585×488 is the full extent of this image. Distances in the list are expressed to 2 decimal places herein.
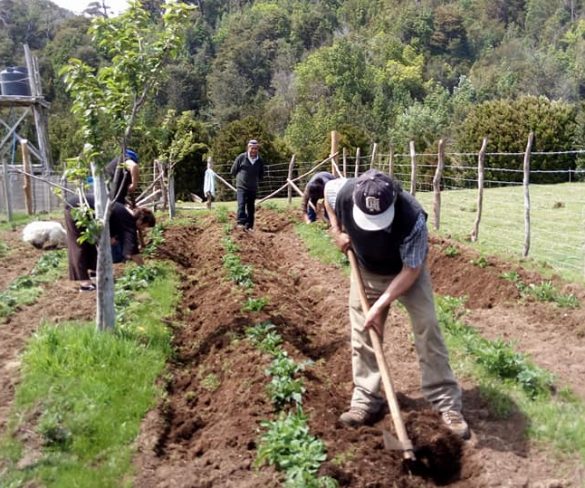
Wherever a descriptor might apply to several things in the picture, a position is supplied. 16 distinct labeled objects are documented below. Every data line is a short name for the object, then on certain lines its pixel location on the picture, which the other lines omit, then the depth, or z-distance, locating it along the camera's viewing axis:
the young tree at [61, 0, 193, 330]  5.74
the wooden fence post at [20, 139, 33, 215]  19.89
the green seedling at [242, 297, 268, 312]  7.07
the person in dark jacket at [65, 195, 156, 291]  8.02
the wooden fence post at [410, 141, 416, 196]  13.48
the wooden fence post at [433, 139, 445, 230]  12.39
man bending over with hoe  4.19
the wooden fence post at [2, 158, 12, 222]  17.70
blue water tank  26.05
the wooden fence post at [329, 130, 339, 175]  12.09
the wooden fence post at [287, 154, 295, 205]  21.61
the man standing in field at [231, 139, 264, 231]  13.62
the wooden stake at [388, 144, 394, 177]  15.21
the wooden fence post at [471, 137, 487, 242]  11.56
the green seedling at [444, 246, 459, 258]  10.19
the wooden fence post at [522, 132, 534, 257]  10.28
